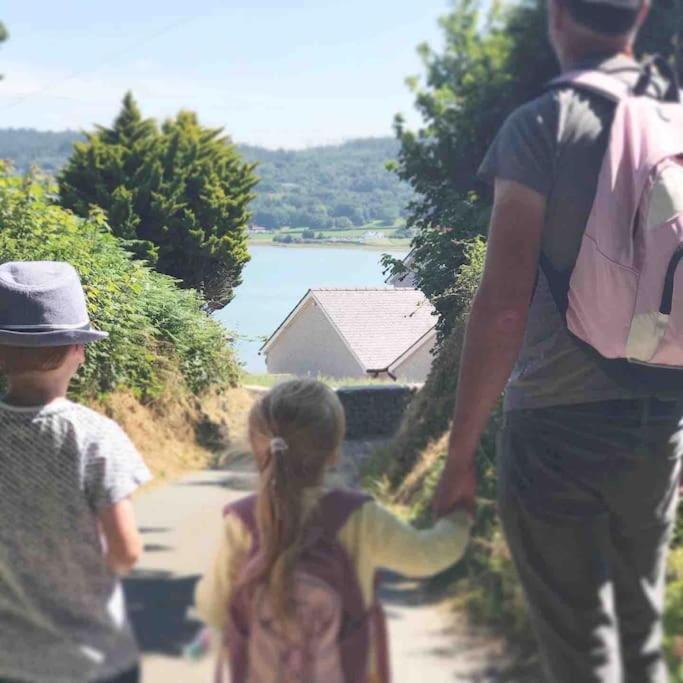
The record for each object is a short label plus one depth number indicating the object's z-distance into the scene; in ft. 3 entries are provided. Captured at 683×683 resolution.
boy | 8.11
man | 6.83
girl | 7.25
